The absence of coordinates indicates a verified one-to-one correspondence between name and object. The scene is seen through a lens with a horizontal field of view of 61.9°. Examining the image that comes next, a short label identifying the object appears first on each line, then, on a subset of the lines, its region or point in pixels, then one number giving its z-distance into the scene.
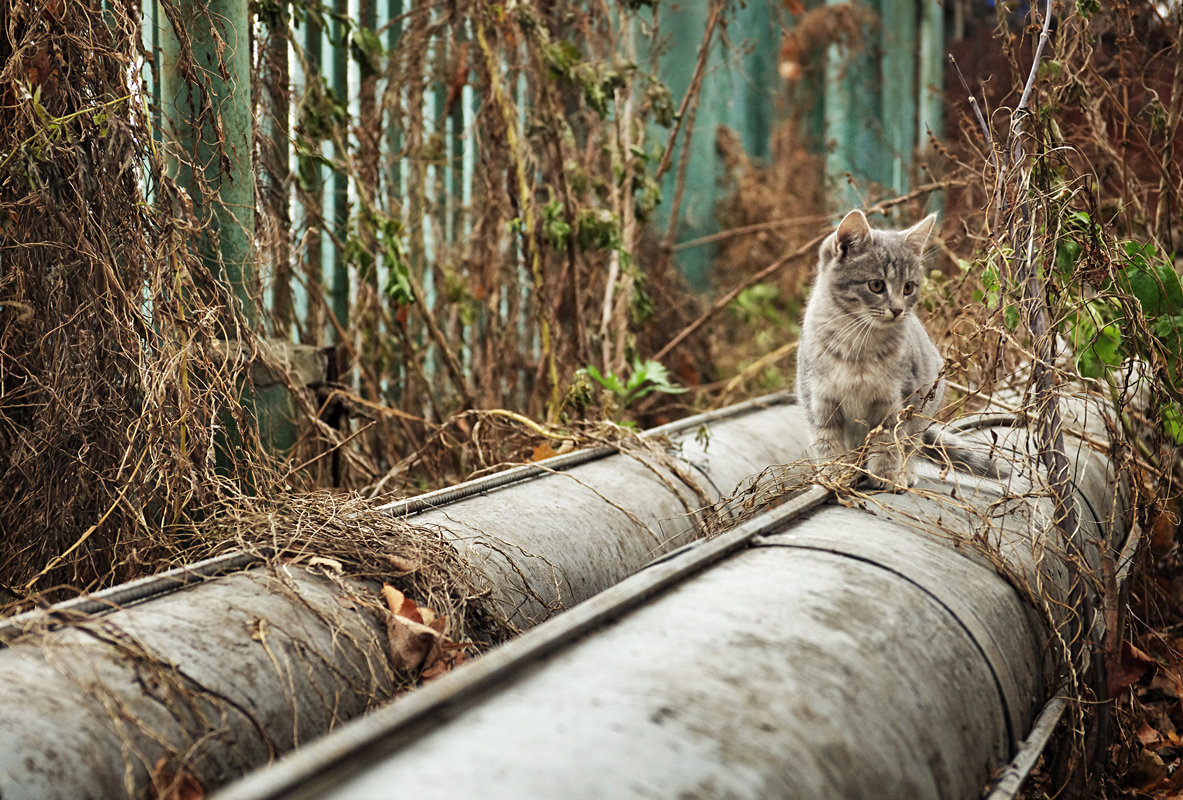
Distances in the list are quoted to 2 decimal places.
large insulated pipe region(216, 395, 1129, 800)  1.23
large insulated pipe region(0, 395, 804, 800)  1.51
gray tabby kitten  2.86
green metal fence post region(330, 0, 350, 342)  4.39
